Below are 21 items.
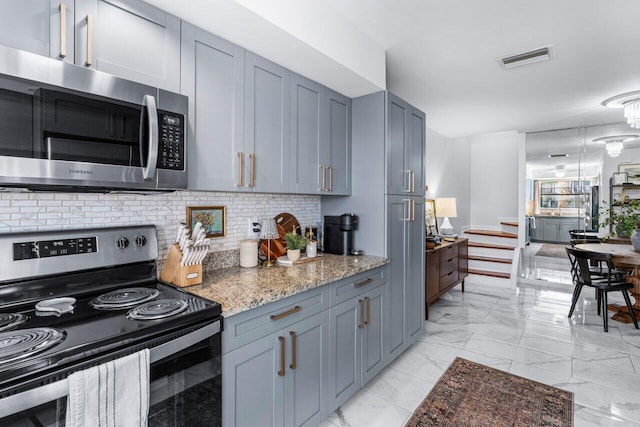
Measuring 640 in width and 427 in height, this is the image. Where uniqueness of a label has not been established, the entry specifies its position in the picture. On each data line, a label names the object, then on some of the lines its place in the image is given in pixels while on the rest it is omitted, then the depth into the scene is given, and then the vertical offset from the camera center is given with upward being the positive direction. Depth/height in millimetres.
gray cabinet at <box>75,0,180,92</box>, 1245 +724
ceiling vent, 2674 +1339
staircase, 5391 -745
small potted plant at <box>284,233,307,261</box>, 2273 -263
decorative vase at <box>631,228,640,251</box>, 3715 -334
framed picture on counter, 1938 -61
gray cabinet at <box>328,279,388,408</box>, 1995 -909
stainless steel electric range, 854 -397
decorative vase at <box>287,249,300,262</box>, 2277 -321
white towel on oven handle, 891 -553
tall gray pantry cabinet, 2520 +101
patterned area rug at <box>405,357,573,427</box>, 2053 -1358
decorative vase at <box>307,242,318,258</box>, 2426 -303
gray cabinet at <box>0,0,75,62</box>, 1076 +646
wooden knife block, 1580 -316
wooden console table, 3725 -765
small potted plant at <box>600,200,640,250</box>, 3787 -115
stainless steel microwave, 1068 +308
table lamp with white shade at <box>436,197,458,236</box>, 4875 +12
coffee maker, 2568 -195
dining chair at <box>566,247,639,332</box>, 3477 -822
